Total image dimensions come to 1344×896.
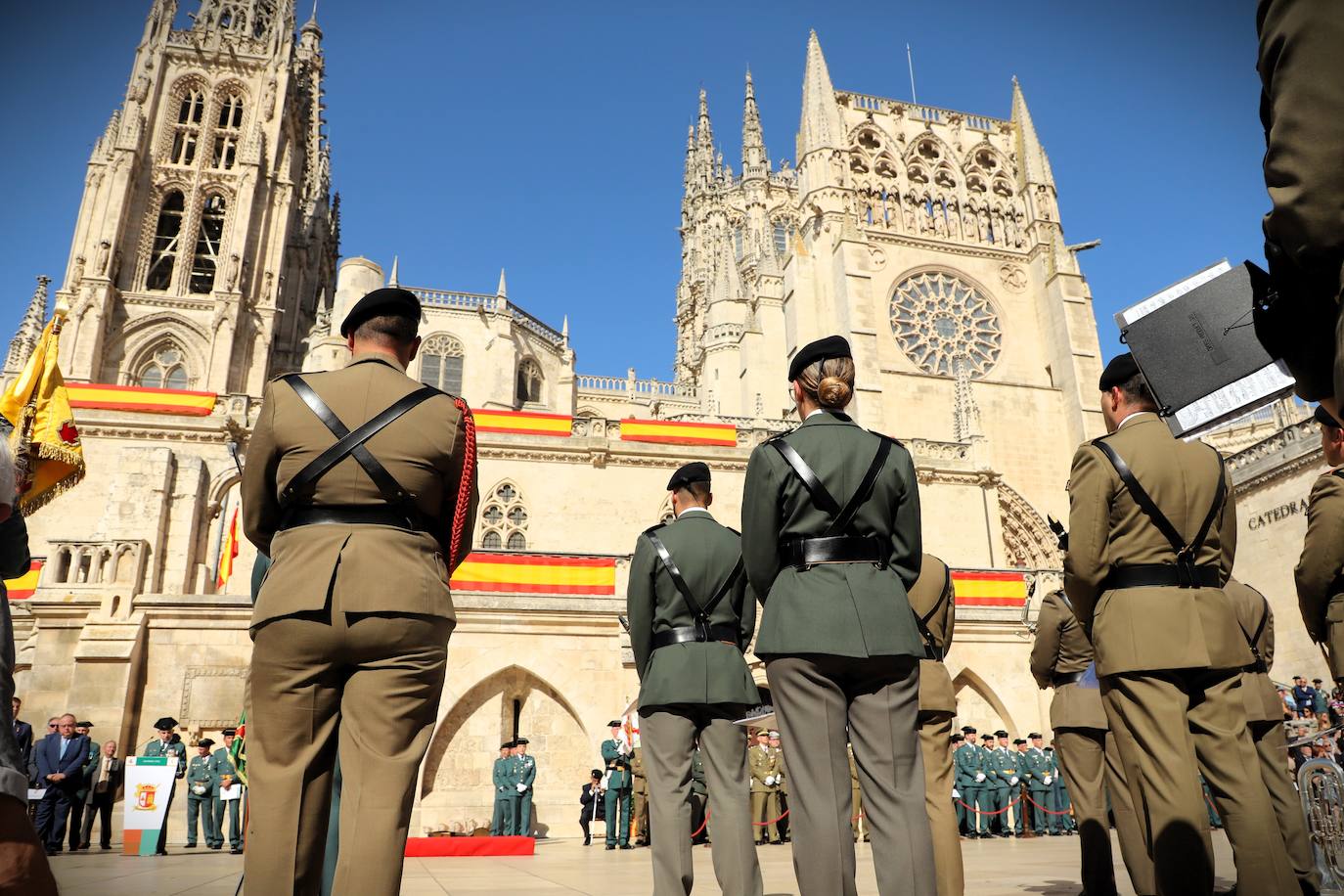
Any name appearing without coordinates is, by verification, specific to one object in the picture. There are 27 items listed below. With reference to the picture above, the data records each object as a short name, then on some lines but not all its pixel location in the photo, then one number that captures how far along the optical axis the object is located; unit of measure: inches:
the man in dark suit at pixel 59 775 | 395.9
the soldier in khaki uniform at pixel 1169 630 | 130.3
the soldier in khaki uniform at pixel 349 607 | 105.9
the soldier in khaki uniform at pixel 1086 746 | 171.5
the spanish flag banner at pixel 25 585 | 628.1
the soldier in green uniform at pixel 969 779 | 517.0
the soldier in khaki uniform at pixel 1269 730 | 189.0
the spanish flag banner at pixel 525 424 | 863.7
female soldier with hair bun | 120.3
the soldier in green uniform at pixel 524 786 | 485.4
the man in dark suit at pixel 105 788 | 446.3
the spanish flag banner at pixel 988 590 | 682.2
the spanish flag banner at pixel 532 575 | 597.6
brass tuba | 192.9
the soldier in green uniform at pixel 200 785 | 450.9
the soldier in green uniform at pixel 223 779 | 442.9
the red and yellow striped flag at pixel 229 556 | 767.7
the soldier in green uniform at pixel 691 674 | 163.9
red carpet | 368.2
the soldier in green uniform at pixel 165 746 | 447.2
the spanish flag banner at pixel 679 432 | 893.2
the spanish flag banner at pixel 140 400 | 810.2
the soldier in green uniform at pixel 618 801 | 462.9
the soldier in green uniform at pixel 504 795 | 487.5
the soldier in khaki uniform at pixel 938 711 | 173.8
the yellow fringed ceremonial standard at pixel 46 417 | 254.1
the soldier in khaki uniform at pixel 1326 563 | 169.3
